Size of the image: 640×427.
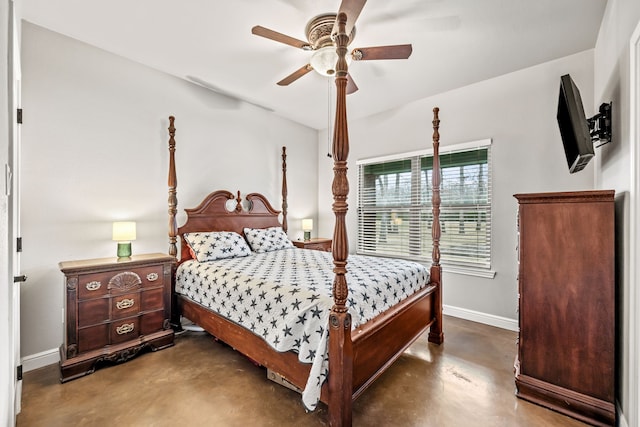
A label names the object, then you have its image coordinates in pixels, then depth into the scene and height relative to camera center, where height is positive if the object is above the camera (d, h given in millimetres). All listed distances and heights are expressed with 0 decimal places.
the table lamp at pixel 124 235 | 2658 -202
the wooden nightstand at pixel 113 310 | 2234 -826
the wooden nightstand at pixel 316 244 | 4320 -479
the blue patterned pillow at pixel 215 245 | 3090 -363
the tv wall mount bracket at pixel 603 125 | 1991 +621
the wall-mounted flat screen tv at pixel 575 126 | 1850 +572
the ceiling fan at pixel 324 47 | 2112 +1275
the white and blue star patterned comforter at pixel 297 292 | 1718 -595
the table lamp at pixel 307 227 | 4527 -228
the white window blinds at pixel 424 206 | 3410 +89
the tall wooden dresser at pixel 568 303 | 1726 -582
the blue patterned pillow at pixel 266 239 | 3727 -353
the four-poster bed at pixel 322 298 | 1610 -640
